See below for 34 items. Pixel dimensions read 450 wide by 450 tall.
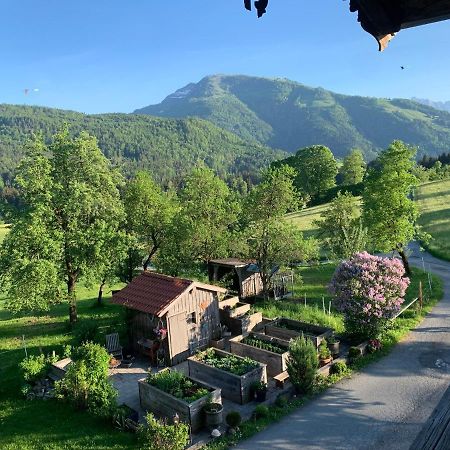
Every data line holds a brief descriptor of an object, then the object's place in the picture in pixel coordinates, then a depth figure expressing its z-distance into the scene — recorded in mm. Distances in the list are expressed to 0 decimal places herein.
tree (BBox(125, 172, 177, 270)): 34656
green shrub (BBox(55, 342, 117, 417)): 17719
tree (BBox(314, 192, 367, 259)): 35338
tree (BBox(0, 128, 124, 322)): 25500
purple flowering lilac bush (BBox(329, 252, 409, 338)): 22172
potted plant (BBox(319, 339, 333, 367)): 20797
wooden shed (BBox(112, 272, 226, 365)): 22062
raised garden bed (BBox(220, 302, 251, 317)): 25625
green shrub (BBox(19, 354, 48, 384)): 20500
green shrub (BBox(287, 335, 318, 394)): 17969
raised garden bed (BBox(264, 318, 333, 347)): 22797
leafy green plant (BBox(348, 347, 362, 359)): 21297
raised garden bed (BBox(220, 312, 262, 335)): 24750
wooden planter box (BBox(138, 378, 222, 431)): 15969
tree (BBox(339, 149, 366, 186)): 98438
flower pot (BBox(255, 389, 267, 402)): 17781
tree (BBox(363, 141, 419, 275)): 35281
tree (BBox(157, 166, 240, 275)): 32094
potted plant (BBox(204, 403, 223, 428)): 15961
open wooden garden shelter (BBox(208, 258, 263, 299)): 32156
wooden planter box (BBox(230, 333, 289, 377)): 20281
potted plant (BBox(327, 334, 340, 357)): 21750
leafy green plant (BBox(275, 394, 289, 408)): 17453
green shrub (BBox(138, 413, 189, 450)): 14242
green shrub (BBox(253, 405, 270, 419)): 16656
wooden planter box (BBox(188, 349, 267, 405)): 17844
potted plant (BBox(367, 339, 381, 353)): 22156
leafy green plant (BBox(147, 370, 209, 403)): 16719
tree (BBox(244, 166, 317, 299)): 29641
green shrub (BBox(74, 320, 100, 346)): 23328
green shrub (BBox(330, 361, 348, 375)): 20077
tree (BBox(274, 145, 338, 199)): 90438
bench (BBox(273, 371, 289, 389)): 18984
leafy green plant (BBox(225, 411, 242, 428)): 15828
